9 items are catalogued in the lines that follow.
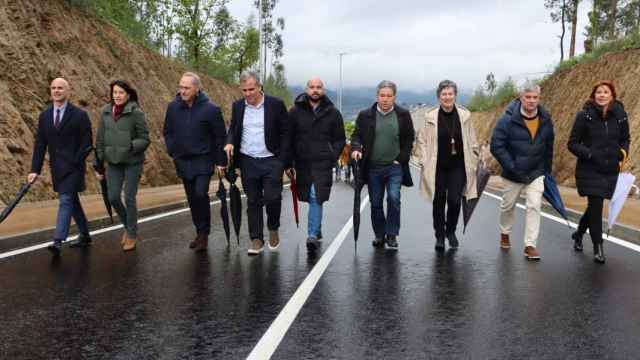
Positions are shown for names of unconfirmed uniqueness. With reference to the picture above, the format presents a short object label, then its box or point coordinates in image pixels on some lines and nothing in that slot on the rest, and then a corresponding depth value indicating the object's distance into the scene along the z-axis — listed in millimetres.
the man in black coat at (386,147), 8336
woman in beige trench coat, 8266
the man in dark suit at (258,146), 7957
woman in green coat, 7996
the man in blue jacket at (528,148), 7871
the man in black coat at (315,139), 8234
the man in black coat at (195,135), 7953
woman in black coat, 7566
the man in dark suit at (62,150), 7949
